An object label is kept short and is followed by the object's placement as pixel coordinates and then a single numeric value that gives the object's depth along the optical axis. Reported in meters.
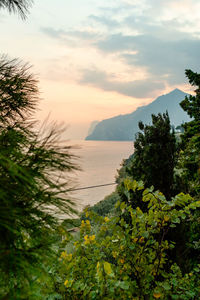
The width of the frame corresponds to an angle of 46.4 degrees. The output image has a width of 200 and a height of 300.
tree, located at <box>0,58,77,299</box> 0.87
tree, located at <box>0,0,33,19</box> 2.28
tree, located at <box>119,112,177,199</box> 7.17
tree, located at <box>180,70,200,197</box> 5.87
